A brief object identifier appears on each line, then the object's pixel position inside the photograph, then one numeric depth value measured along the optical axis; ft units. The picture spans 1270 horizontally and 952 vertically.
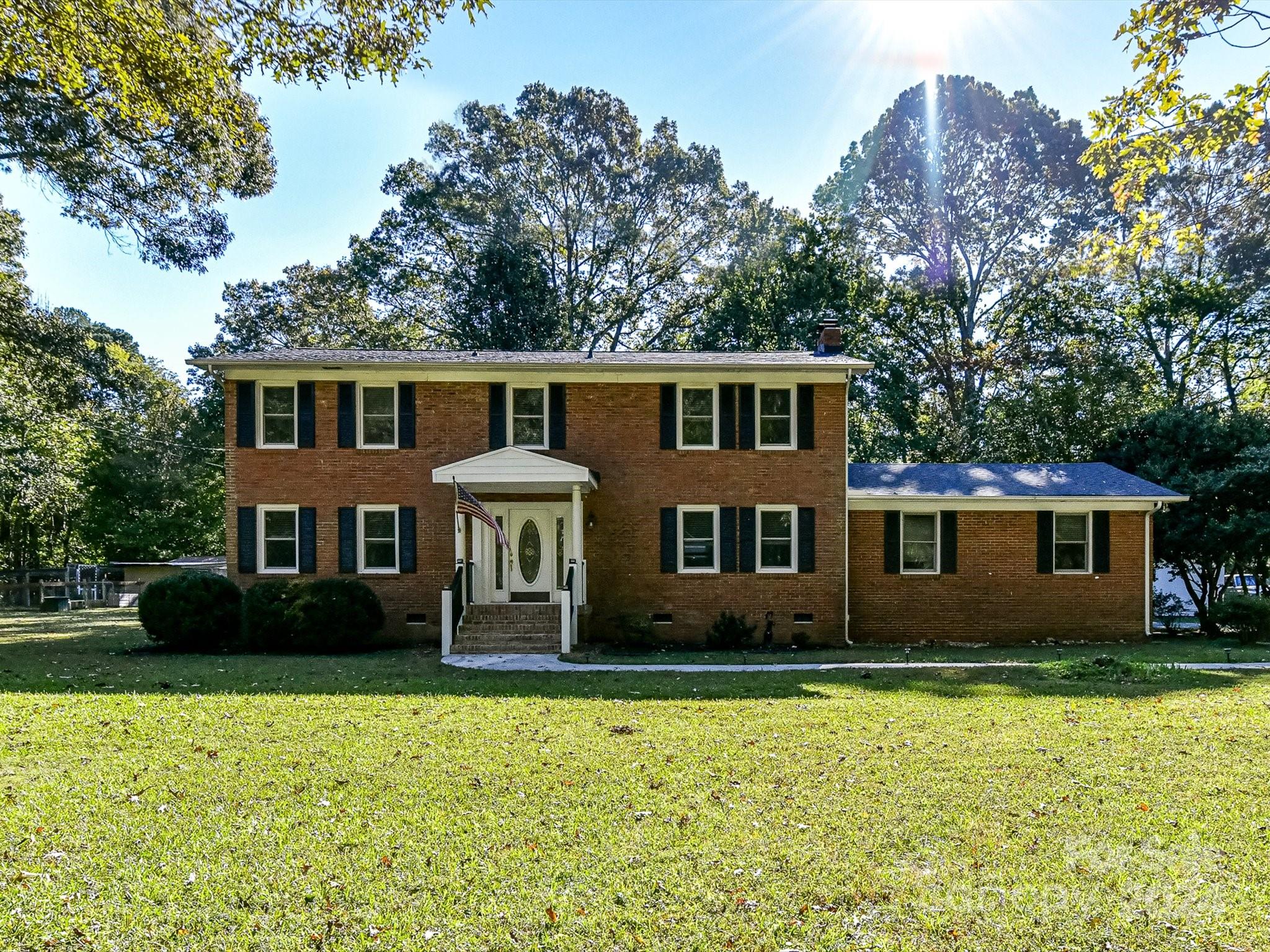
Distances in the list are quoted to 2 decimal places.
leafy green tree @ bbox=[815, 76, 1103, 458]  103.19
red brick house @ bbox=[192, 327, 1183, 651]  57.31
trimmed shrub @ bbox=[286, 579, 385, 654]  50.96
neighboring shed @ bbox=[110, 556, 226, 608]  108.06
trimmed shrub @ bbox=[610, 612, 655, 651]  55.31
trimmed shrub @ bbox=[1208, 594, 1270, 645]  59.57
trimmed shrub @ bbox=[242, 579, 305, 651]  50.96
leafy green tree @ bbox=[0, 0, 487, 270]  22.59
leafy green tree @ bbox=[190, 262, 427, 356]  113.39
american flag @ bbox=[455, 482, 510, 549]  50.37
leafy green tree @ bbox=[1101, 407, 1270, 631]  65.16
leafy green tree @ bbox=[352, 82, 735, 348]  109.91
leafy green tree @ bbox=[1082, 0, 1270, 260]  22.03
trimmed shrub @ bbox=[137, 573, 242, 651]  50.42
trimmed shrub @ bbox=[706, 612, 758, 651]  56.54
